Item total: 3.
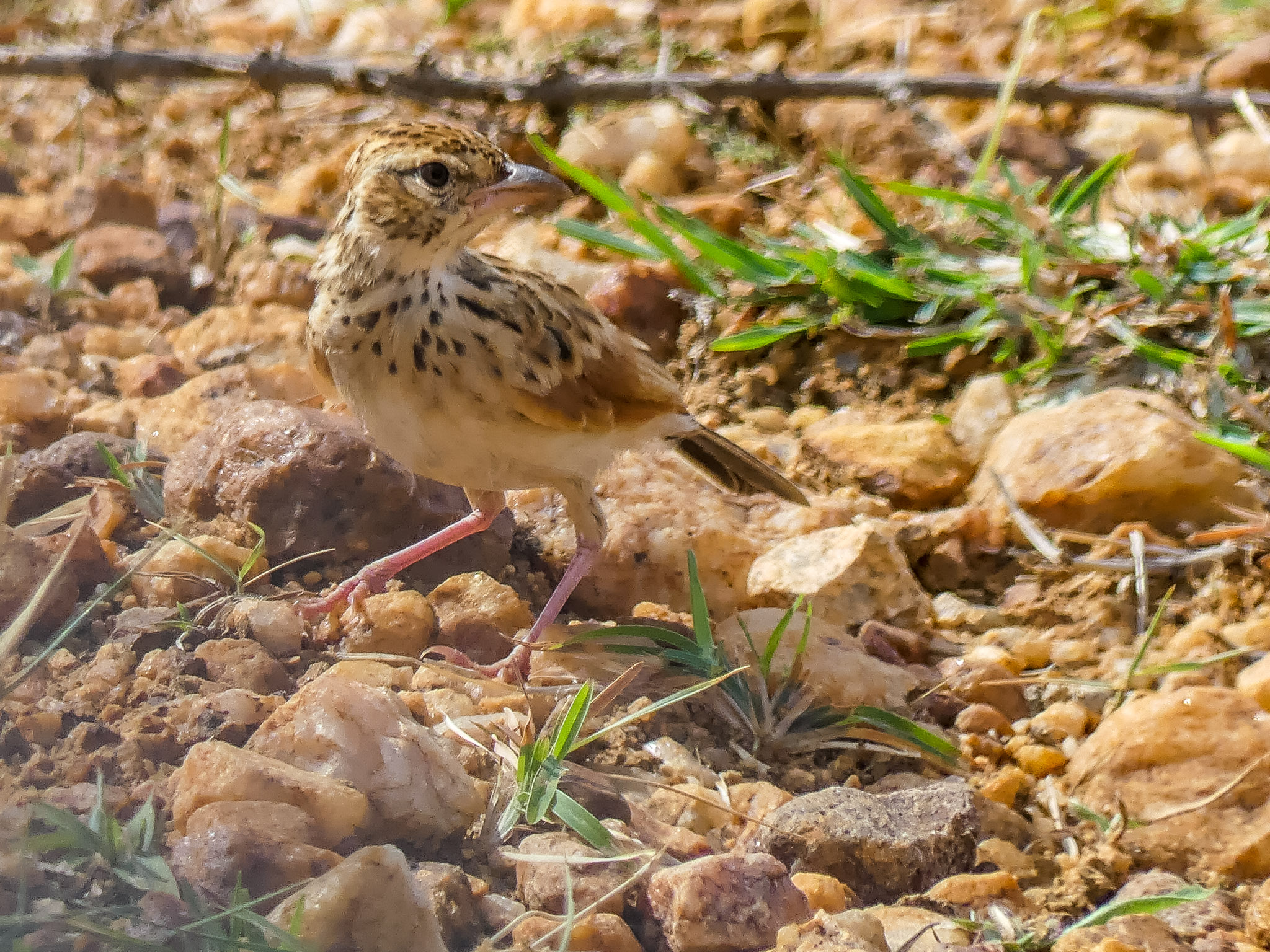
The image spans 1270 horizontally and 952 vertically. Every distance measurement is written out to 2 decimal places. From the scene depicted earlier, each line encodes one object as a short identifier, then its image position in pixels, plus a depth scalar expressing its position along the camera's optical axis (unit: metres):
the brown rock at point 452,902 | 4.07
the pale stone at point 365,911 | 3.74
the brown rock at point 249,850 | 3.89
